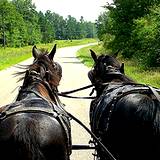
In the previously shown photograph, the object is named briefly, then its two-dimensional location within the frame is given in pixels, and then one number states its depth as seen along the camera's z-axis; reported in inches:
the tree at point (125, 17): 923.1
